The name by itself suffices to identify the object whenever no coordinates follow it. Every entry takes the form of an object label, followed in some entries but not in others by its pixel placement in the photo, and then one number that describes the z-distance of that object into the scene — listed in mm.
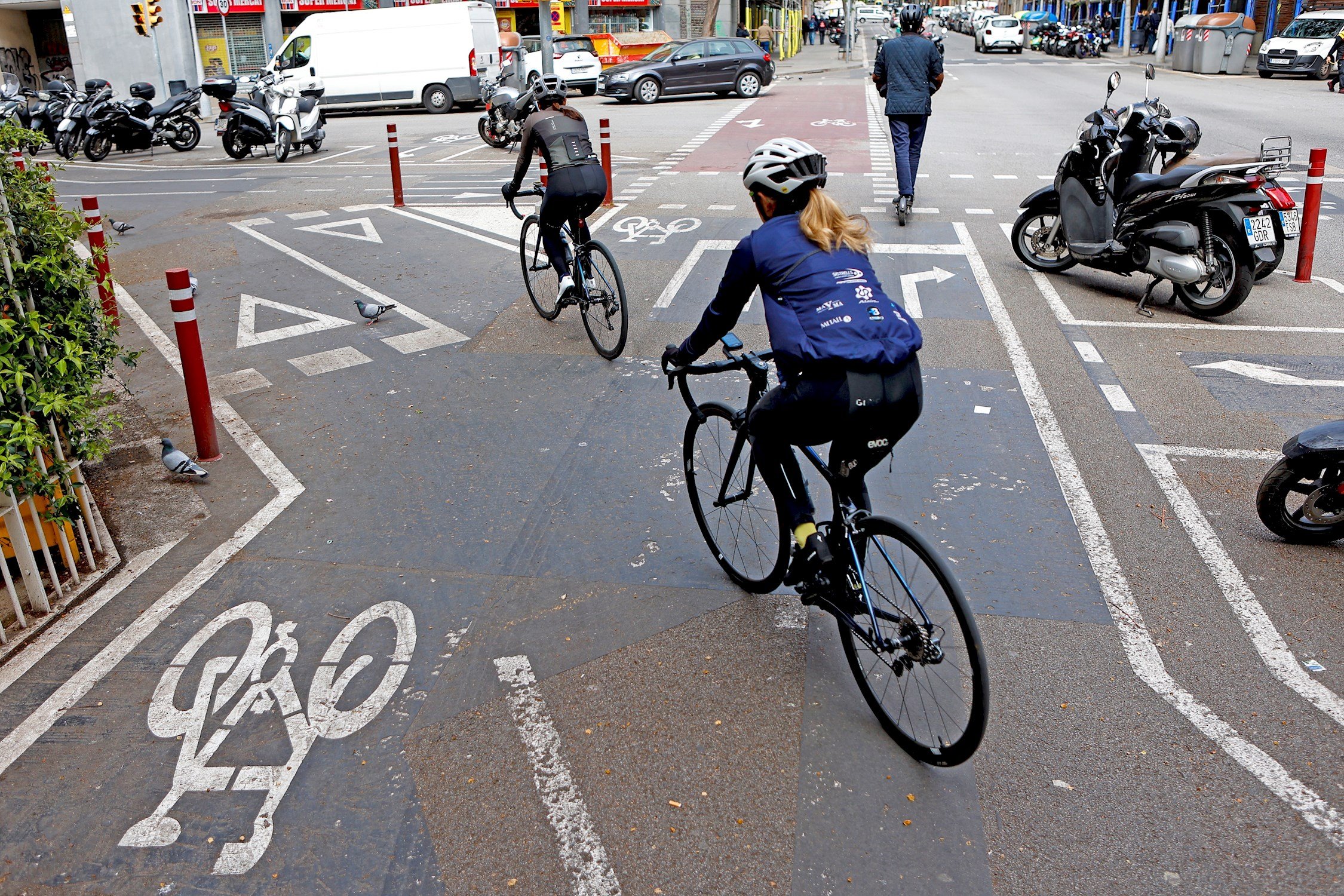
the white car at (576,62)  32188
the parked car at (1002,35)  53531
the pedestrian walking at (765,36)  47438
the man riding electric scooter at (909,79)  11555
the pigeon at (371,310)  8688
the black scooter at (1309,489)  4750
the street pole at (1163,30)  43375
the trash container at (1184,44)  36750
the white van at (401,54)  28703
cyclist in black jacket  7547
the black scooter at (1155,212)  8133
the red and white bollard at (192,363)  6023
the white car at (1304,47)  31875
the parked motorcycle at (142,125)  21672
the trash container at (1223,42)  34906
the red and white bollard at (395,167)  13977
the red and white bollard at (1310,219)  9516
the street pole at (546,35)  27188
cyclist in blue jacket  3377
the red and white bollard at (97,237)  6950
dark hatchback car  29359
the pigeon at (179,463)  5930
